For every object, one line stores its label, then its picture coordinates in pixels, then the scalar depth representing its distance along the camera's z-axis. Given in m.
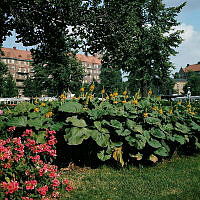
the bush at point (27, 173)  2.77
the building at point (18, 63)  96.50
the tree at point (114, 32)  13.01
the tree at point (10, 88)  67.39
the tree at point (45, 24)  11.70
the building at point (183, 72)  124.31
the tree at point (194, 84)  73.86
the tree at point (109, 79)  61.82
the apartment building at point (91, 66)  121.85
